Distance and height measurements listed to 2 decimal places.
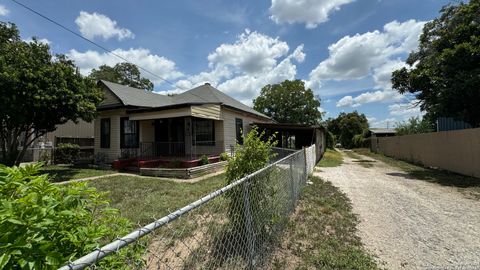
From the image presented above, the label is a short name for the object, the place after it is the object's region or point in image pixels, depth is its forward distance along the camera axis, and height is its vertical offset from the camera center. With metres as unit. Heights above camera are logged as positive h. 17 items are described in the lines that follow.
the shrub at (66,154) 16.62 -0.67
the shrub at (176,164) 12.20 -1.02
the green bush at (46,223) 1.14 -0.40
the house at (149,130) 14.73 +0.66
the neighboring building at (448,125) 18.91 +0.99
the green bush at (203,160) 12.71 -0.92
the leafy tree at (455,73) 10.84 +2.98
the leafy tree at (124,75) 38.75 +10.20
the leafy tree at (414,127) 28.21 +1.30
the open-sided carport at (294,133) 19.14 +0.58
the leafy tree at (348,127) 53.06 +2.59
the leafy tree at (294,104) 42.84 +5.88
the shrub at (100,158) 15.12 -0.87
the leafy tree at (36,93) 9.86 +1.97
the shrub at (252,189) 3.39 -0.66
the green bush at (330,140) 41.11 -0.08
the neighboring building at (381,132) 45.95 +1.21
